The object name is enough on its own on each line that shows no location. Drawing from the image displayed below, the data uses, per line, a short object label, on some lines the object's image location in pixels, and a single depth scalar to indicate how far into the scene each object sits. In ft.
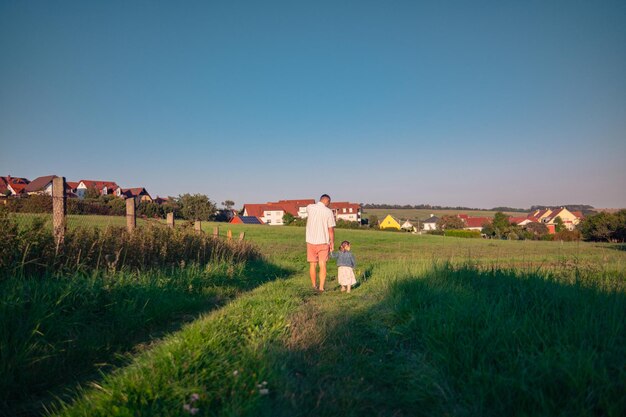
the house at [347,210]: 381.03
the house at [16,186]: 167.12
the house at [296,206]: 352.67
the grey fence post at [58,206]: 21.39
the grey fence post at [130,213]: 29.29
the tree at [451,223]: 305.73
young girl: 26.55
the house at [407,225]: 351.99
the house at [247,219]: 285.64
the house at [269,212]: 343.98
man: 27.48
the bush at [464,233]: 232.16
